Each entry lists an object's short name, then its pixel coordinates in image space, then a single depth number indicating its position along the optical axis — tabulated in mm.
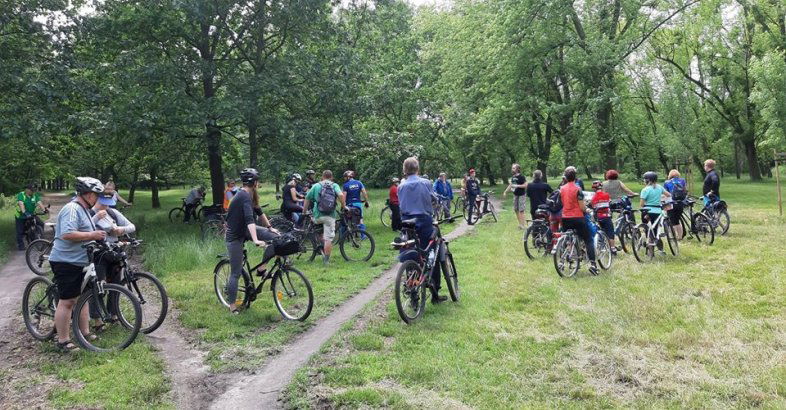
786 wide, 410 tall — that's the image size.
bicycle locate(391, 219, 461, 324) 6113
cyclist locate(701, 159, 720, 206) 12648
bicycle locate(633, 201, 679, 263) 9609
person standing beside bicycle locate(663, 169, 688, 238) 11064
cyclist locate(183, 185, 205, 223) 18016
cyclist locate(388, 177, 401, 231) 14391
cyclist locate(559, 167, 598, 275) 8430
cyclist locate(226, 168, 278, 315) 6336
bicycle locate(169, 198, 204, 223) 18375
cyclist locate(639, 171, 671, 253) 9798
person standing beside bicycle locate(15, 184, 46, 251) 12320
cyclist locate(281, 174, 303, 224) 12391
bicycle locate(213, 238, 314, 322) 6406
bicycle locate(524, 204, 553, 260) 10227
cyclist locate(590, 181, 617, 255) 9477
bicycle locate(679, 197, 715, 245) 11547
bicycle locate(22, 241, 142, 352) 5430
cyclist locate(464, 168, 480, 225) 17216
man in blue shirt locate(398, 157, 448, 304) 6419
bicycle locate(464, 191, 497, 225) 17656
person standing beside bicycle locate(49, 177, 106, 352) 5234
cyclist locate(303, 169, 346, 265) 9938
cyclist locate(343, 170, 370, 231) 11891
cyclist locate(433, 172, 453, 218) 17297
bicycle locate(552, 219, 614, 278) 8508
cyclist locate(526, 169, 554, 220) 12094
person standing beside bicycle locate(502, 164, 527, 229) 13716
